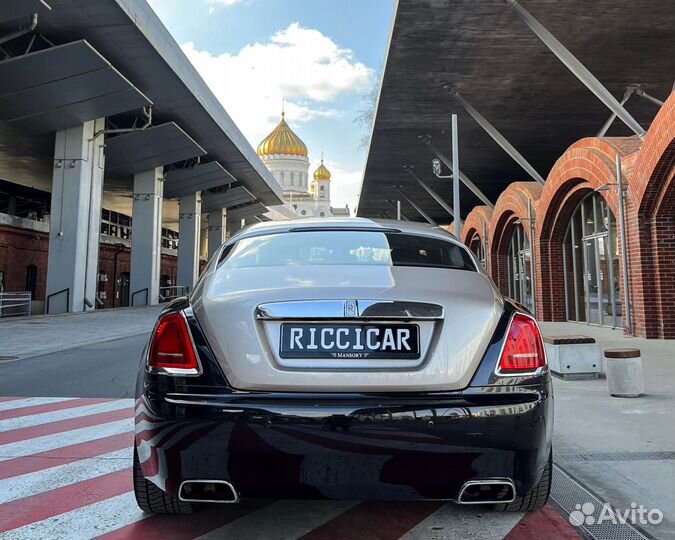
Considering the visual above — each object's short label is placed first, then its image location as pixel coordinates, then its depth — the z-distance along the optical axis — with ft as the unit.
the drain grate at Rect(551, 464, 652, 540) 8.31
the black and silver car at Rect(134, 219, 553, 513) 6.58
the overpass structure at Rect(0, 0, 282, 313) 55.42
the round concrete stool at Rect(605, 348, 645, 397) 17.69
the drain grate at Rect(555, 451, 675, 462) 11.66
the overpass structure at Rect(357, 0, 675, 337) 36.86
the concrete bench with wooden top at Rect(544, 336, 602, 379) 21.65
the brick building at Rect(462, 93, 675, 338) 35.63
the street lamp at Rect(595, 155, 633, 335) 38.17
